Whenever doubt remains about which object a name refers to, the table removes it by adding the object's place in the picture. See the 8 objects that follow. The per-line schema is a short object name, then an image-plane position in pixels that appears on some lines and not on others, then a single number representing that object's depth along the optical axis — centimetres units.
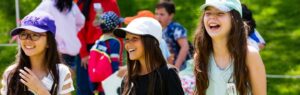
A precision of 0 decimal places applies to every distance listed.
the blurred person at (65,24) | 788
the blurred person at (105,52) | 754
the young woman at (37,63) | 519
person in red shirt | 823
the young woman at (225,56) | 507
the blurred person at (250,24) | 720
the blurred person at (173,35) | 881
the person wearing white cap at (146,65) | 535
